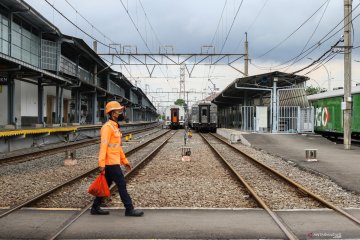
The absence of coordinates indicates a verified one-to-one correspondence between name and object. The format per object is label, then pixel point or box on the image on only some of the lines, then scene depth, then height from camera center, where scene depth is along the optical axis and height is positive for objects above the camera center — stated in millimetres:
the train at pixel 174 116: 63531 +532
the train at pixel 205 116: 47844 +410
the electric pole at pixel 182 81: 73975 +6641
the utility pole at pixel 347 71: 20078 +2200
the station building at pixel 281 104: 30750 +1141
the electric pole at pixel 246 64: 37062 +4608
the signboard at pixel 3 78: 25094 +2339
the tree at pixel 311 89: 105206 +7450
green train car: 23297 +478
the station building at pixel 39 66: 25766 +4090
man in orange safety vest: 6789 -555
